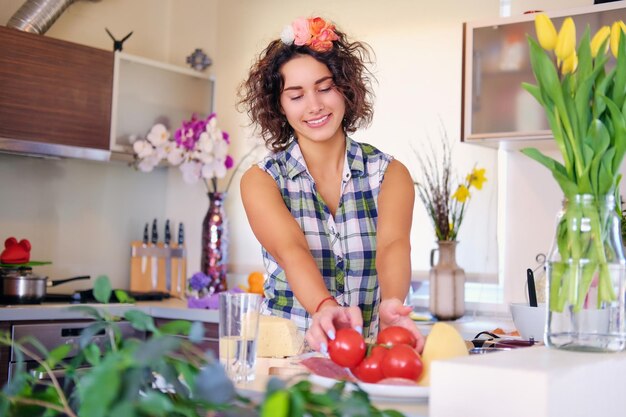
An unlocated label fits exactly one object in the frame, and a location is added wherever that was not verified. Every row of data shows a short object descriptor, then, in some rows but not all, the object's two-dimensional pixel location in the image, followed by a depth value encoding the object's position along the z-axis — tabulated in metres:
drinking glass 1.33
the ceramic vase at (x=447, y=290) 3.49
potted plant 0.59
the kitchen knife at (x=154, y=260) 4.32
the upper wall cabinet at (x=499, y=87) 3.38
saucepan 3.45
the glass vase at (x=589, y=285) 1.14
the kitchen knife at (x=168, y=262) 4.35
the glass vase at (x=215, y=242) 4.13
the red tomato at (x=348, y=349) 1.19
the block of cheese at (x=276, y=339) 1.57
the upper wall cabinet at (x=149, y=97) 4.02
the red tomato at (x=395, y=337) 1.24
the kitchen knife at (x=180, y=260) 4.37
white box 0.91
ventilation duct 3.71
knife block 4.32
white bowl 1.82
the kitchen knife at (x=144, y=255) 4.32
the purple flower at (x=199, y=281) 3.99
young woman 2.03
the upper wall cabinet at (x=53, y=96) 3.58
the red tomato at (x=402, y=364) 1.13
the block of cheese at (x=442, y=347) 1.18
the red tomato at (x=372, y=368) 1.16
